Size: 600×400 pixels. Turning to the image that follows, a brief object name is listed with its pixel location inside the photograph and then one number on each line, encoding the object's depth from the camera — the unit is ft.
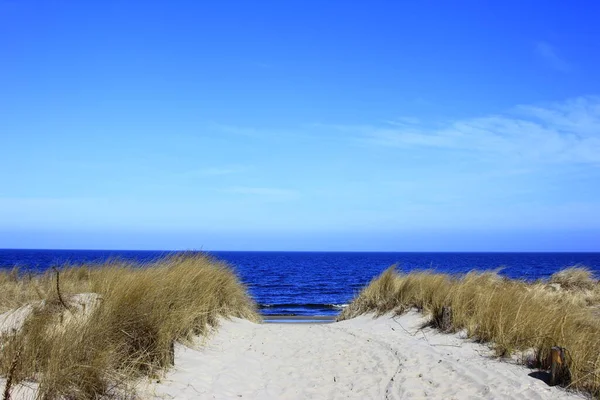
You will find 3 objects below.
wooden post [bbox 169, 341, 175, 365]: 25.99
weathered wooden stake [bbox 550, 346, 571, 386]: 24.16
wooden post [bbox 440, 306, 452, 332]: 39.57
